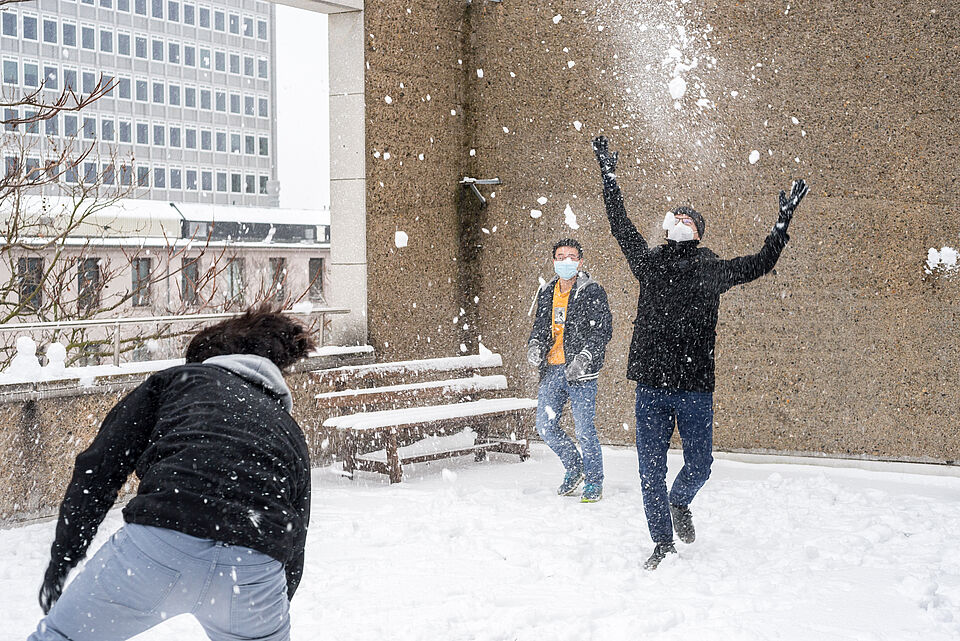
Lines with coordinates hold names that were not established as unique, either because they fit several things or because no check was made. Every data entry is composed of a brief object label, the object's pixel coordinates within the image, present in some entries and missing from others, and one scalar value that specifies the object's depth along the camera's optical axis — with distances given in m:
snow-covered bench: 8.03
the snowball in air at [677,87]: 9.05
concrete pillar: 9.04
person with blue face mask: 7.05
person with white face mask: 5.34
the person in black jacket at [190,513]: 2.44
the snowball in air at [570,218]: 9.60
